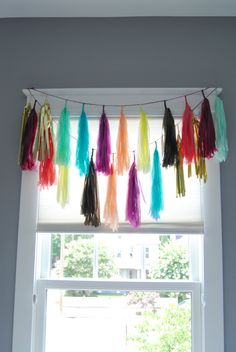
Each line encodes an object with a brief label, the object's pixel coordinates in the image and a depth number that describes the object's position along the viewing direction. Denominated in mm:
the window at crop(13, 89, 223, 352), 1737
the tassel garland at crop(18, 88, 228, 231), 1722
